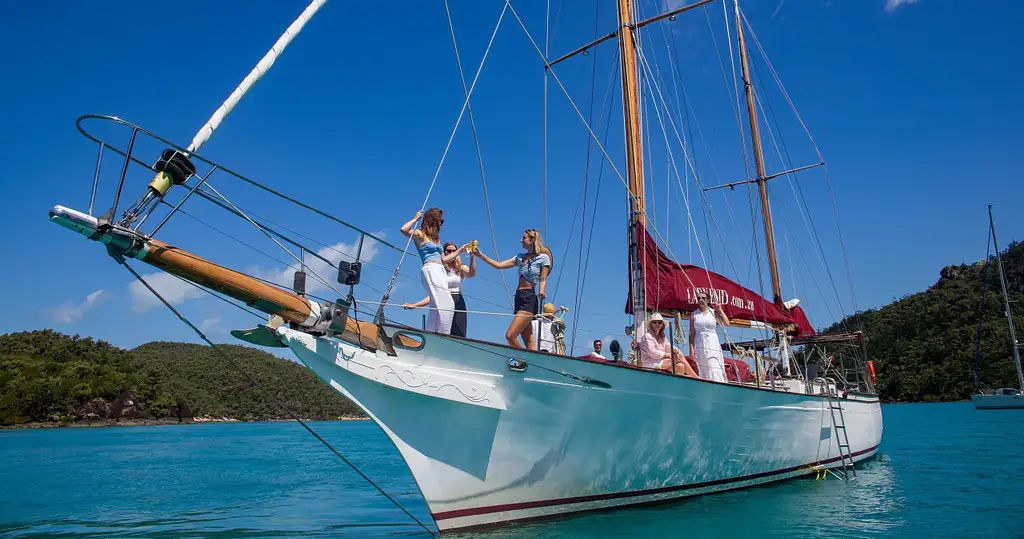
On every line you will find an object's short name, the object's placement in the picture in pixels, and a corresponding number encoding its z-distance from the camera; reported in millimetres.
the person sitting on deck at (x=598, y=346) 11594
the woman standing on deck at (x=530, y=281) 7699
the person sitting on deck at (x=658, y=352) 9117
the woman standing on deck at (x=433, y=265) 7293
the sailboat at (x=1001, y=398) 47781
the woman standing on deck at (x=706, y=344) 9555
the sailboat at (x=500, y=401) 5871
